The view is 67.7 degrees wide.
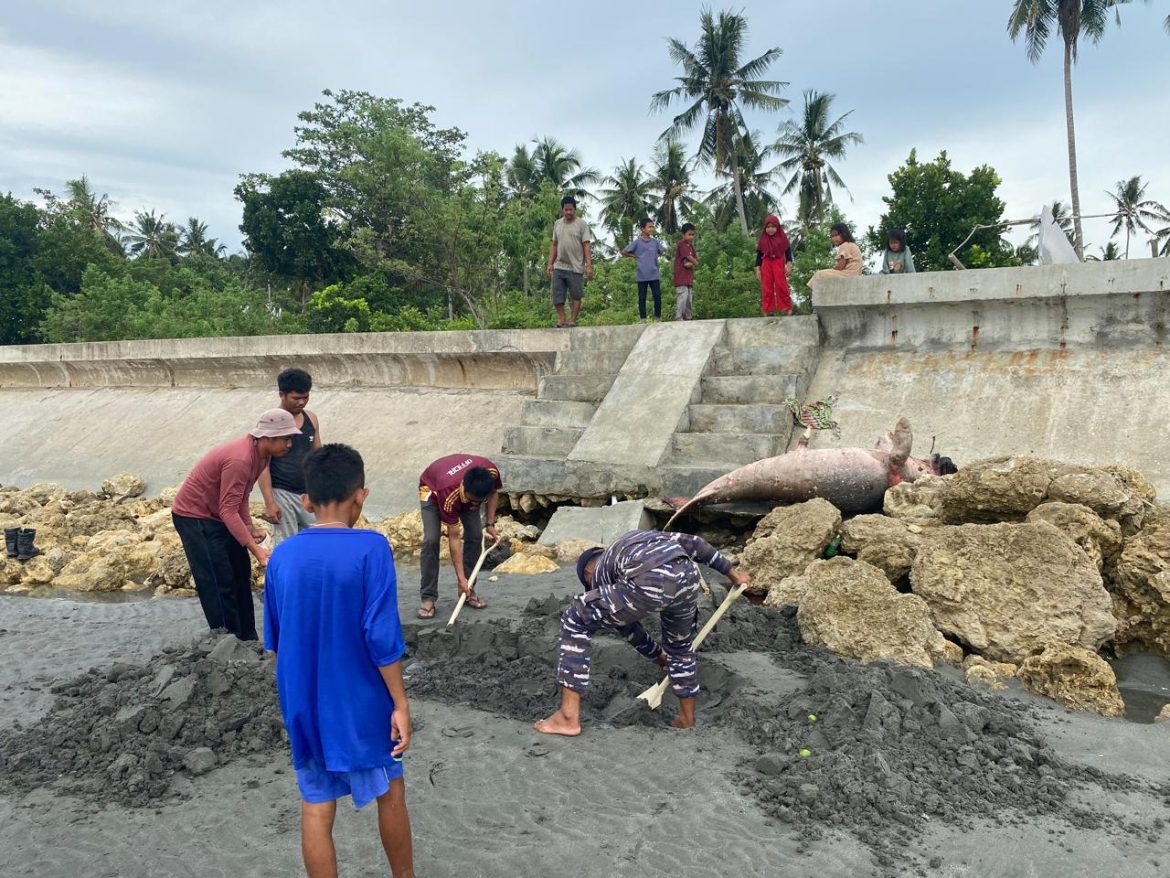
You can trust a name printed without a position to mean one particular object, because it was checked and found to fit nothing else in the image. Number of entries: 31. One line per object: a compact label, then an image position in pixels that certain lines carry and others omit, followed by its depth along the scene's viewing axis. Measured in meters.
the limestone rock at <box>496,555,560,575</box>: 6.32
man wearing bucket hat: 4.42
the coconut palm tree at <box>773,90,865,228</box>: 33.56
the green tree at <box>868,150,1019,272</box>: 24.28
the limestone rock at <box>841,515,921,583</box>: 5.07
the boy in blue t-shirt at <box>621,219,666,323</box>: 9.67
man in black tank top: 5.09
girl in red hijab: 8.58
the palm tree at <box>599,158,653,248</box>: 35.88
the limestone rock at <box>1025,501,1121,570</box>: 4.88
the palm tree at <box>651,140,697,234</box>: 34.91
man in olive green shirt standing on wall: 9.38
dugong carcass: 6.47
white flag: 8.25
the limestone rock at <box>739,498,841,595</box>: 5.45
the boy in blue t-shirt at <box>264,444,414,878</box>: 2.34
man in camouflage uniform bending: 3.55
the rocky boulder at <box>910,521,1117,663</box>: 4.39
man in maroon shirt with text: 5.12
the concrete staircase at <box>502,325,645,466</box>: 8.09
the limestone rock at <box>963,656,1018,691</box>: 4.08
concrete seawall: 6.93
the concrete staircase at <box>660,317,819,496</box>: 7.11
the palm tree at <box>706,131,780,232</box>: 33.62
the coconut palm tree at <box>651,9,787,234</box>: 31.97
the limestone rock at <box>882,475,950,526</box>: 5.70
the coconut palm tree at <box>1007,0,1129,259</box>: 25.75
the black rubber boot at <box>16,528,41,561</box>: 7.68
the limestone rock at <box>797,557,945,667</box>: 4.24
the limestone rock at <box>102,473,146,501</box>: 10.20
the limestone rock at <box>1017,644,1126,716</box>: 3.87
